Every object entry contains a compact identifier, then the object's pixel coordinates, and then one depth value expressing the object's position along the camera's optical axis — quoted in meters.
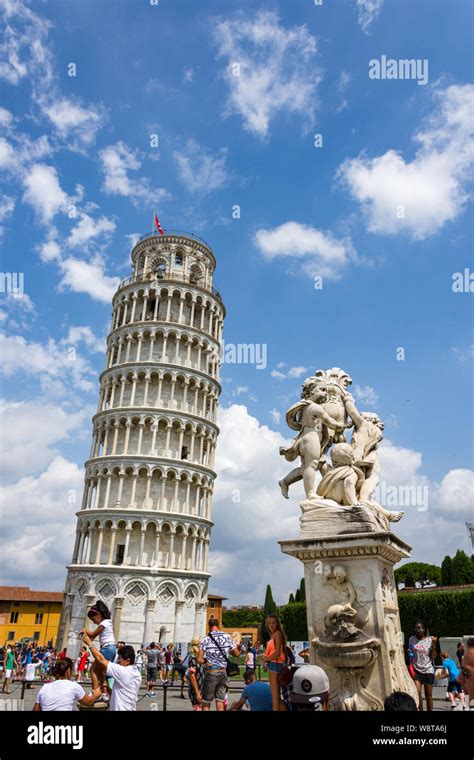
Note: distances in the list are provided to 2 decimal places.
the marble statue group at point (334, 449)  7.14
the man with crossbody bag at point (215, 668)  8.40
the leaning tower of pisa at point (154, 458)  45.94
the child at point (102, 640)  7.21
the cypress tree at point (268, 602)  72.38
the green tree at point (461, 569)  50.39
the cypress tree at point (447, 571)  51.41
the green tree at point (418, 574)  77.31
